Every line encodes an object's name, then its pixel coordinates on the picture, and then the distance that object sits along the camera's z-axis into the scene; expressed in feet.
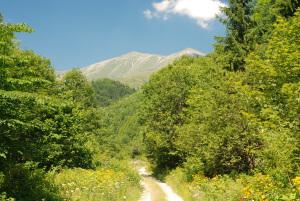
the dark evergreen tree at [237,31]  119.92
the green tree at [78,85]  162.20
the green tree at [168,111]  134.62
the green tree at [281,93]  44.96
